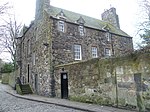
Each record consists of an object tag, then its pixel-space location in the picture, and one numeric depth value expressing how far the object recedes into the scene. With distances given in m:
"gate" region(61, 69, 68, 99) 15.80
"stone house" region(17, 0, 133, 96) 18.09
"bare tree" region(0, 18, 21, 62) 32.25
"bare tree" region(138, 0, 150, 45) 13.02
